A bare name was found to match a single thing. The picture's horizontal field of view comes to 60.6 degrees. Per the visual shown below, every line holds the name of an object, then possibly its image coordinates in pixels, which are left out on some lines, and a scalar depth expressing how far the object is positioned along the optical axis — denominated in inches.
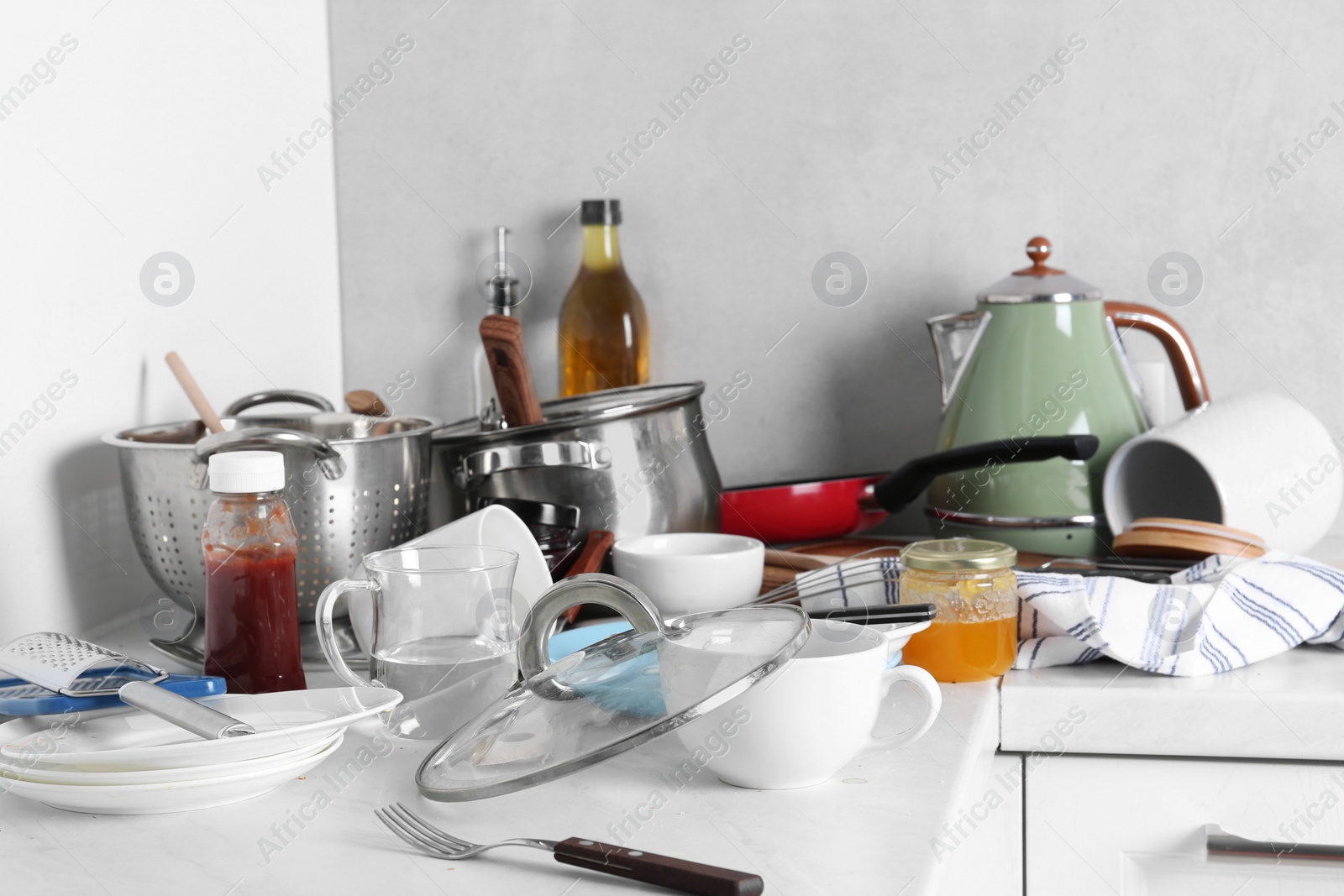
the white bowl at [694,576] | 34.4
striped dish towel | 30.8
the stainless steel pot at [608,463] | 36.6
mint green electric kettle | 41.5
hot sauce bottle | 28.3
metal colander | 32.4
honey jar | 30.4
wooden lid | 36.4
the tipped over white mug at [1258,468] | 38.9
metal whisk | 34.4
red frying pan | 43.8
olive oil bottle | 49.6
